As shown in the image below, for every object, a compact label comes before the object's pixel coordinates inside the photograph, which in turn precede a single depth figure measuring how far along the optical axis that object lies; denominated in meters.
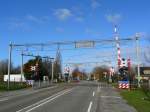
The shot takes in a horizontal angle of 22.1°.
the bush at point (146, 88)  33.58
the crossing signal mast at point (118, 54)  66.54
